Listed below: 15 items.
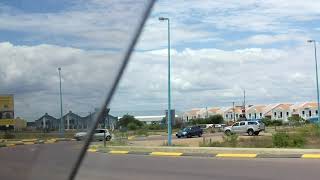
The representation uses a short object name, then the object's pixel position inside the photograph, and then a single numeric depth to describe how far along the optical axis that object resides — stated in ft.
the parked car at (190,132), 198.99
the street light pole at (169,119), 112.57
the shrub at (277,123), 342.99
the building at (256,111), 503.61
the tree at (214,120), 406.00
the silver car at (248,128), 188.05
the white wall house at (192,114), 520.26
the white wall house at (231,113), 494.01
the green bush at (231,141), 103.95
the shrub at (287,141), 96.77
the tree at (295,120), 288.00
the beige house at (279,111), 481.87
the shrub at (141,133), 227.05
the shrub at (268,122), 345.72
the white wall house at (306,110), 443.20
